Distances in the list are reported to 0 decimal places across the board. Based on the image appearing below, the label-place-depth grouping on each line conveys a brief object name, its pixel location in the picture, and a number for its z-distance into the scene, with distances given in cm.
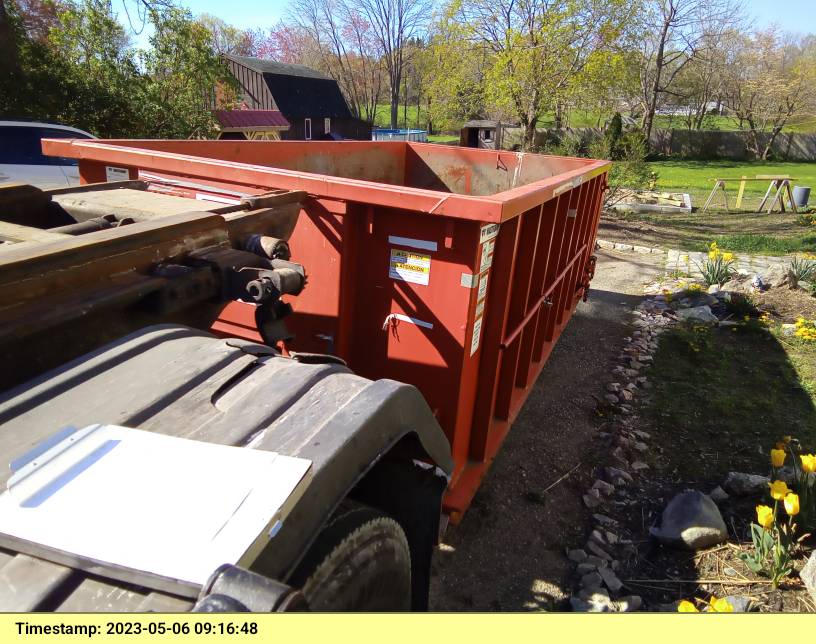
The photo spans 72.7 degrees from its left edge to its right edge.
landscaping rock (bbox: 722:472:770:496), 370
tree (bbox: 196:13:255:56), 4622
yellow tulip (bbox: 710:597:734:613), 231
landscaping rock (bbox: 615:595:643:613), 292
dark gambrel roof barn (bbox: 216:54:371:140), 3064
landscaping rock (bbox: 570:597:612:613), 285
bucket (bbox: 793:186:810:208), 1703
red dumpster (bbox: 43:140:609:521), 266
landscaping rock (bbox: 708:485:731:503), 374
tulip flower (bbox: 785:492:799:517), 277
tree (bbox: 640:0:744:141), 3053
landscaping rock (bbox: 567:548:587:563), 327
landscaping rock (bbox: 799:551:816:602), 288
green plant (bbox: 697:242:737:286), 847
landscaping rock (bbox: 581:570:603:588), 305
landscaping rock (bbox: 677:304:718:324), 729
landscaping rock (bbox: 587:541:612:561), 331
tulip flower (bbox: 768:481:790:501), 290
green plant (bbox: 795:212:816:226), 1470
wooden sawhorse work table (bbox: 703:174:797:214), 1652
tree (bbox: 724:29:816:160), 3647
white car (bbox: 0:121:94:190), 884
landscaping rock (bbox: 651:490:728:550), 333
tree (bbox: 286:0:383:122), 4491
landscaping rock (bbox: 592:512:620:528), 361
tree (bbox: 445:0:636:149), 1553
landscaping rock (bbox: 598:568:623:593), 305
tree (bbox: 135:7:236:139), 1455
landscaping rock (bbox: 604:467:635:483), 406
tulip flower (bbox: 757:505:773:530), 283
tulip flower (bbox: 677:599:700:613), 233
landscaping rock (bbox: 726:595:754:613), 281
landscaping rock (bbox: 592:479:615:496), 391
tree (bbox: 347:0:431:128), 4184
